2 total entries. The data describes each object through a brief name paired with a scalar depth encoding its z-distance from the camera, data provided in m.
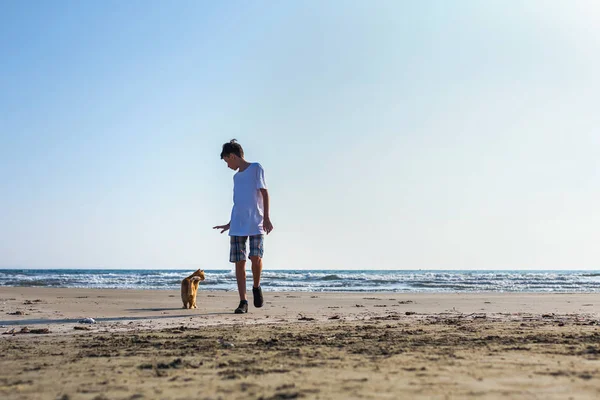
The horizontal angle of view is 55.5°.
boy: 6.59
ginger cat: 7.45
